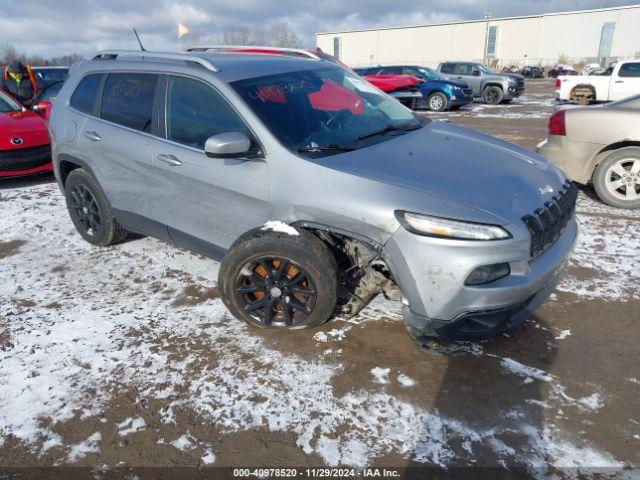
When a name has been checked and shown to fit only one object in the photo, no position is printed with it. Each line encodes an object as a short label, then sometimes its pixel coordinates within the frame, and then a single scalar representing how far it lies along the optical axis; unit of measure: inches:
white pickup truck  597.6
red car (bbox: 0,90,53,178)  263.1
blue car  653.9
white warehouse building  2689.5
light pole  2893.7
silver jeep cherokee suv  97.3
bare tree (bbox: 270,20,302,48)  2872.5
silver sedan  203.5
